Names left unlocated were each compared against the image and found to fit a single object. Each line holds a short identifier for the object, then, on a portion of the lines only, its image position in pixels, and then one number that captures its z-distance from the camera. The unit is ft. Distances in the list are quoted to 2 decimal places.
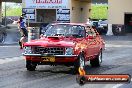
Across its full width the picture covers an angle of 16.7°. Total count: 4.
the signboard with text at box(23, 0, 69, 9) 157.99
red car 42.29
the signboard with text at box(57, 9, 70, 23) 156.22
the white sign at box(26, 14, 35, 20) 157.83
